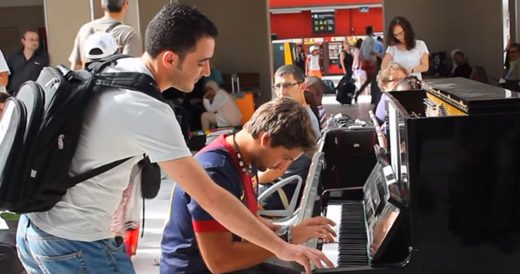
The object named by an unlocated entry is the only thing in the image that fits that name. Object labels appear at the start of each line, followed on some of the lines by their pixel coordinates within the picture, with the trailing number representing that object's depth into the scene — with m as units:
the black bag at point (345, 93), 16.02
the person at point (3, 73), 5.82
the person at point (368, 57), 15.51
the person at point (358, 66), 16.10
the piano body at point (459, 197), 1.96
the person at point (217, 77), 12.69
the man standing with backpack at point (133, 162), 1.78
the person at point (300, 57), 22.94
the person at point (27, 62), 8.77
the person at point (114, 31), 4.81
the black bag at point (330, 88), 19.48
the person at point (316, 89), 5.90
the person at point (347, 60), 17.91
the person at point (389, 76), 4.99
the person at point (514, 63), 11.55
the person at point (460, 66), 12.80
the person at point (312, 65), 20.10
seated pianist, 2.23
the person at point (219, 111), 10.45
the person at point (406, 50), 6.56
